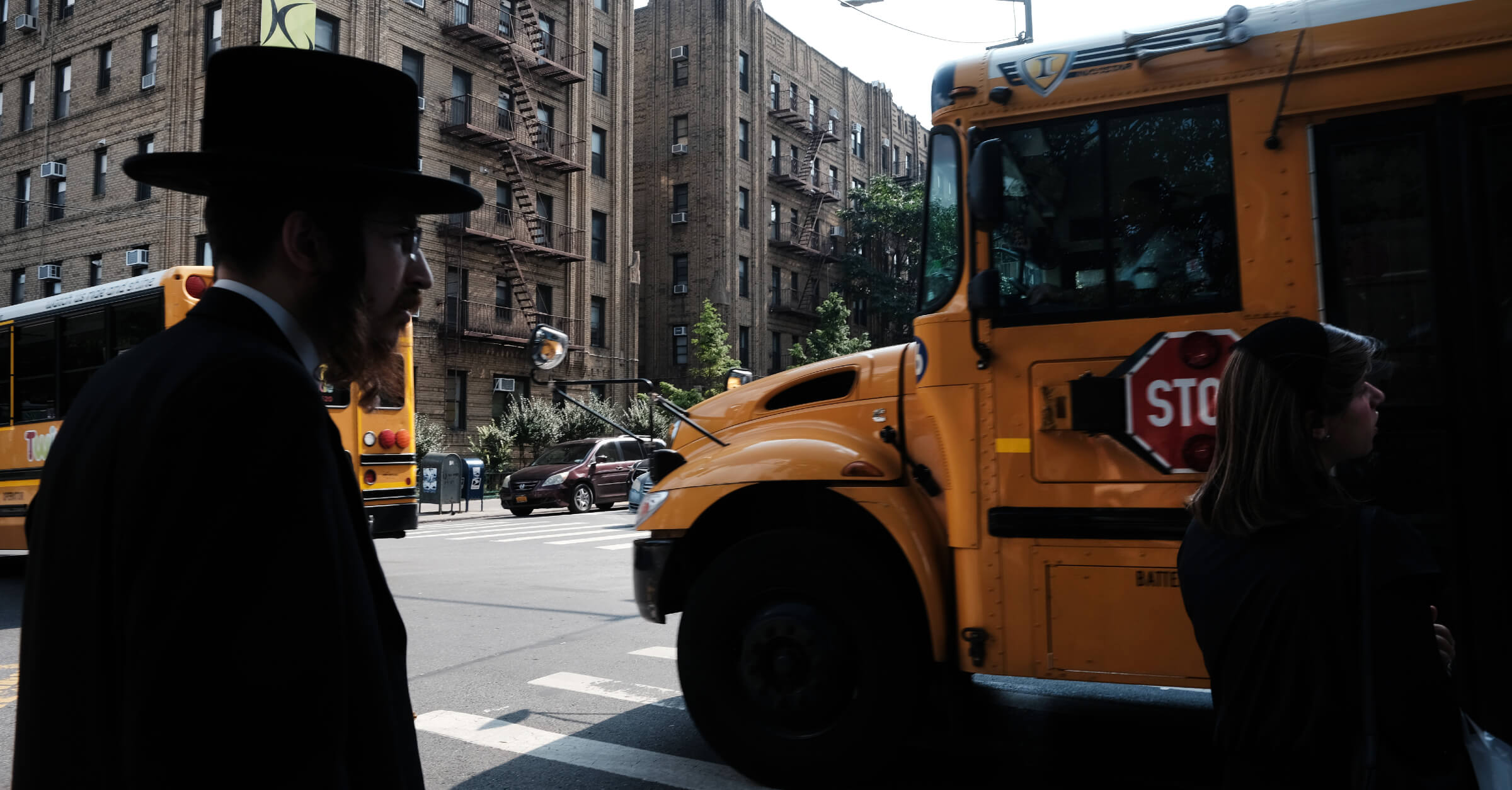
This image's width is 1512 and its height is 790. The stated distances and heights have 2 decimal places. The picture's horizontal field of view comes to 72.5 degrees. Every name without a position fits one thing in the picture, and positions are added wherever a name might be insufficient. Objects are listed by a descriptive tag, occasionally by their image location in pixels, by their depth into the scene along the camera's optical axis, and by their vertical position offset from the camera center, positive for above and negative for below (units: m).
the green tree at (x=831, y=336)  44.72 +5.68
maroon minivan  23.08 -0.20
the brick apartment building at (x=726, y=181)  44.66 +12.88
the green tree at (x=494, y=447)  31.22 +0.70
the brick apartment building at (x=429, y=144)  29.95 +10.51
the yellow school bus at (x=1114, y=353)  3.58 +0.41
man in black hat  1.19 -0.04
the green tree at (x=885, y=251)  49.59 +10.76
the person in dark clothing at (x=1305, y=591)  1.79 -0.24
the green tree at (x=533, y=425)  31.53 +1.38
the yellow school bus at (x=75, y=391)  10.73 +0.90
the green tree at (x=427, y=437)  28.47 +0.96
